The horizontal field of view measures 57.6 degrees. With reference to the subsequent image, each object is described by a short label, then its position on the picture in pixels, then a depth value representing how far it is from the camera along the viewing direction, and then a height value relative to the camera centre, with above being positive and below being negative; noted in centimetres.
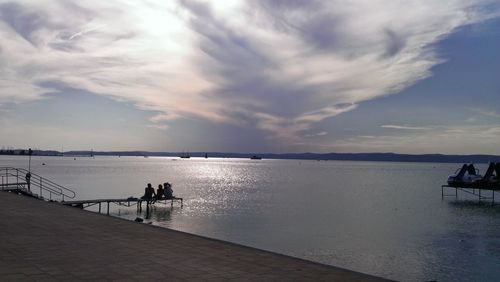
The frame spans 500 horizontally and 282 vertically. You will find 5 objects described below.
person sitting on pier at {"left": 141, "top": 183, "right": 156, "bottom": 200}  3822 -320
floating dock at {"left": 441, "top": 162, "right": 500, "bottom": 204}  5411 -227
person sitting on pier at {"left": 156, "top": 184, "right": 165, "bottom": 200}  3895 -316
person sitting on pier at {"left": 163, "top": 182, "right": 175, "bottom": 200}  3996 -313
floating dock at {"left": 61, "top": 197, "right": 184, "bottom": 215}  3126 -362
